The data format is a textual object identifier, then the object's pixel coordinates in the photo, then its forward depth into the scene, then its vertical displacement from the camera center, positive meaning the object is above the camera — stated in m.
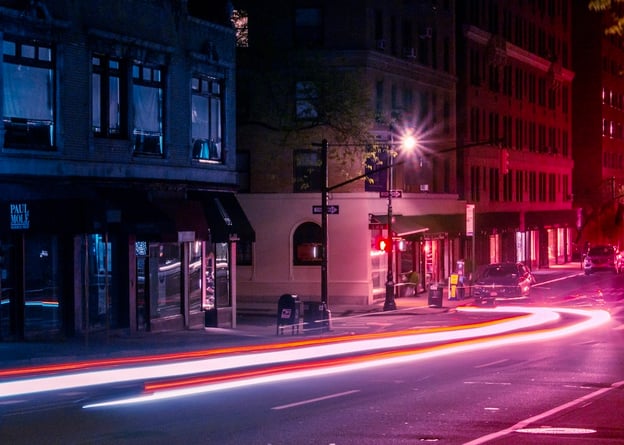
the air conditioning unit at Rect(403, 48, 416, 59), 56.34 +8.81
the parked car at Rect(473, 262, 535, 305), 48.34 -1.92
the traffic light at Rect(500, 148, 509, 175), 49.06 +3.12
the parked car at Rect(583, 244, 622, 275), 72.31 -1.46
